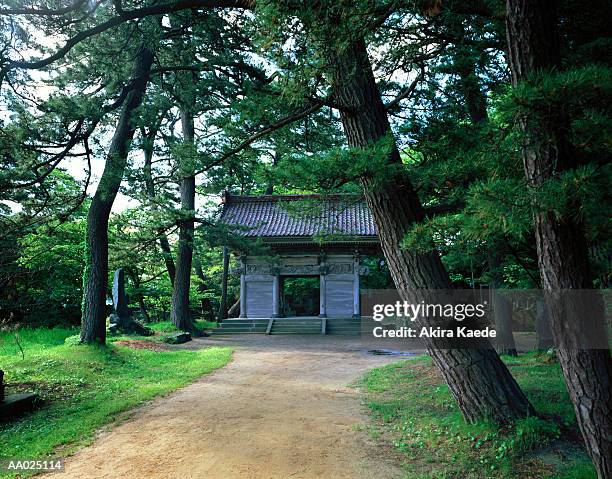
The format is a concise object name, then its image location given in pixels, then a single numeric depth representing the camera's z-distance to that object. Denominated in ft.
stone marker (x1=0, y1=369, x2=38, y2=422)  15.66
